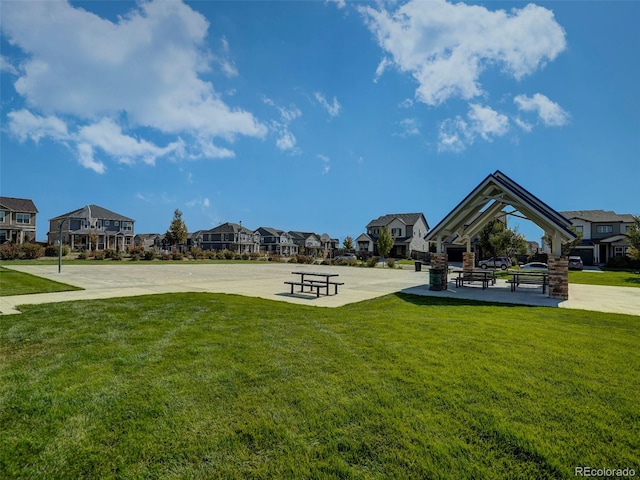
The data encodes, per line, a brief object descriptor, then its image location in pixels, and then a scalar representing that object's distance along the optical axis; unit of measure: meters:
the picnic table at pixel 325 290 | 13.47
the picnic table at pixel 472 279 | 16.54
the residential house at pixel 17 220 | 55.12
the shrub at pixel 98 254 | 42.25
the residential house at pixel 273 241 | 96.31
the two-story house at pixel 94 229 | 64.88
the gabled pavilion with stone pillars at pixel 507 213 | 13.77
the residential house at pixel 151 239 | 103.01
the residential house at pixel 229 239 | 86.28
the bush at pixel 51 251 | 42.75
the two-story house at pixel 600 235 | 45.75
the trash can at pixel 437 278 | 15.81
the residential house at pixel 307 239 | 102.31
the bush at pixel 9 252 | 37.06
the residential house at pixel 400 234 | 64.06
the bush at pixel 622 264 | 38.66
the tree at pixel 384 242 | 52.38
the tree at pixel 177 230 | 65.12
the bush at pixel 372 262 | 41.06
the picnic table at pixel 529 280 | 15.17
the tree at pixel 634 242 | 28.75
